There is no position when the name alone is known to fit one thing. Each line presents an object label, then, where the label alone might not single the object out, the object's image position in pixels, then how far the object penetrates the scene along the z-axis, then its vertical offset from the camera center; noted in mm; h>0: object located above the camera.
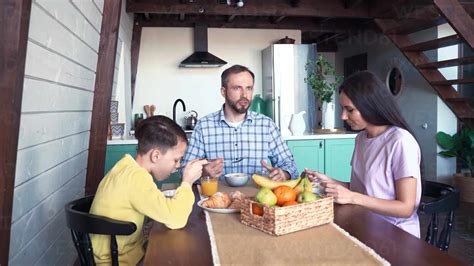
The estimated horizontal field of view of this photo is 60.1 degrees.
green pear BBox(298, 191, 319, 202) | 1249 -137
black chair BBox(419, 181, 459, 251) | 1427 -187
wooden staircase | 3580 +1156
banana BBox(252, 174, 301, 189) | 1492 -120
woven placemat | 973 -248
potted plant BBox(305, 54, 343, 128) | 4305 +640
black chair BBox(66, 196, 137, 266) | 1235 -260
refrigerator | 5176 +874
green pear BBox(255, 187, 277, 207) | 1219 -141
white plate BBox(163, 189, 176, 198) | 1637 -190
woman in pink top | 1493 -9
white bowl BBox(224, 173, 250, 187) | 1869 -140
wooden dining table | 999 -246
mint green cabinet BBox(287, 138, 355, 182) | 3973 -21
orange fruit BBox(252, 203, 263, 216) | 1221 -178
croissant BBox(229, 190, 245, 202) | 1489 -171
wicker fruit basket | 1153 -191
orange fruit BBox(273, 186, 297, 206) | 1246 -132
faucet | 5002 +521
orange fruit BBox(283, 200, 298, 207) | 1224 -154
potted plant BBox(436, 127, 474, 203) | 4719 +85
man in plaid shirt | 2400 +80
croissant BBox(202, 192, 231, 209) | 1448 -190
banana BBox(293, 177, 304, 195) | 1335 -120
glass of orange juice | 1701 -157
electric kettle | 5082 +329
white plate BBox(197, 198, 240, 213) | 1410 -213
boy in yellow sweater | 1267 -142
